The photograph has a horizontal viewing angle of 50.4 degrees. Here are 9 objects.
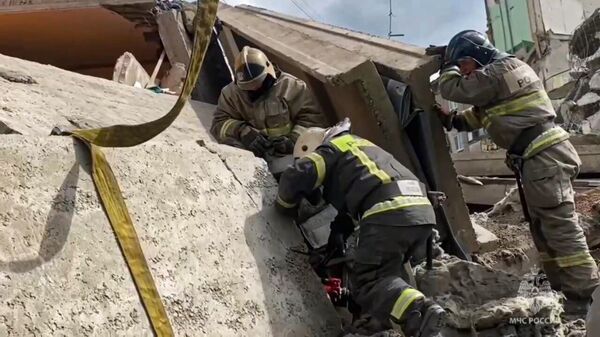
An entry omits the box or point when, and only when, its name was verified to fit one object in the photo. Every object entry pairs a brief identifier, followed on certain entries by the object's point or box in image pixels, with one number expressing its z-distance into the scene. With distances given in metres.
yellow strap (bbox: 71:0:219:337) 2.51
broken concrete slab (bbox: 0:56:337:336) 2.28
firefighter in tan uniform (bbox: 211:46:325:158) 4.44
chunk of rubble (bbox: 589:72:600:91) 14.70
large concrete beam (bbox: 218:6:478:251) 4.07
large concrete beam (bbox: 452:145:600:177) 6.75
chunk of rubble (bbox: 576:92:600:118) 14.29
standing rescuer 3.88
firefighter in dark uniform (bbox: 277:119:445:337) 2.96
